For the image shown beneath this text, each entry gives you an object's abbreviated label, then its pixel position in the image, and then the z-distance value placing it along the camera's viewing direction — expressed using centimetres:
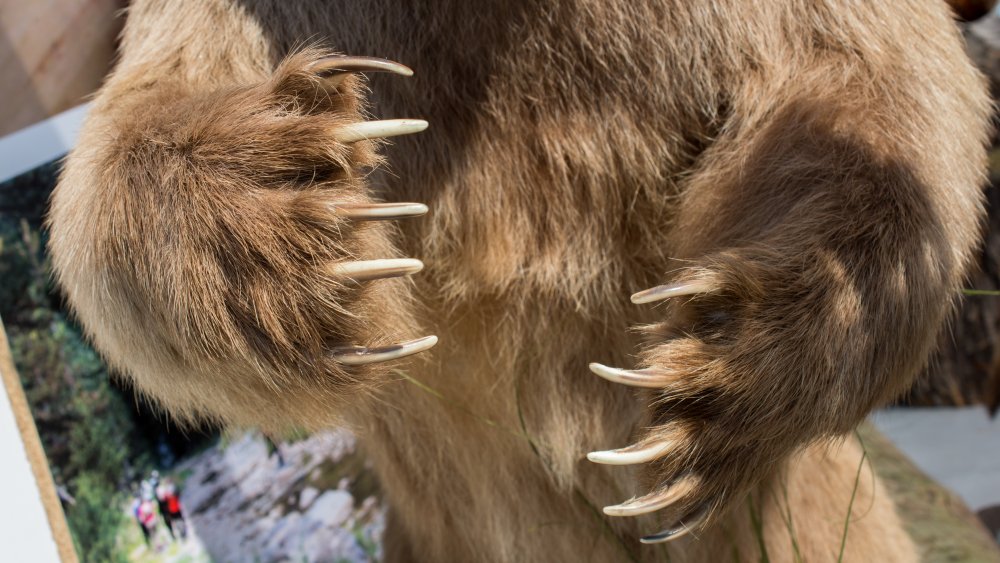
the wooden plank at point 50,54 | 203
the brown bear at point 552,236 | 129
